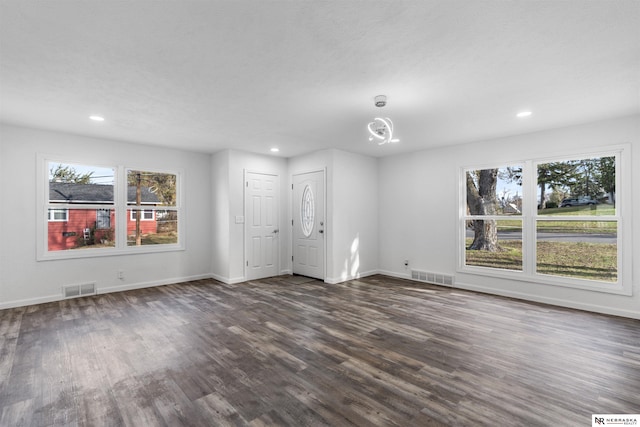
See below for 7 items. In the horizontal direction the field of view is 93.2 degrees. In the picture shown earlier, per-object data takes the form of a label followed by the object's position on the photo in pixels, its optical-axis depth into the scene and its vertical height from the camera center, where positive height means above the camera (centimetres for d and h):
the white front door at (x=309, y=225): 596 -25
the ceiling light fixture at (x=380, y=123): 320 +118
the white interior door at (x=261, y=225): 604 -27
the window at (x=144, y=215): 533 -3
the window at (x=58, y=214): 457 -2
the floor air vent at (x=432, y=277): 549 -124
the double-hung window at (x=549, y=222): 408 -16
